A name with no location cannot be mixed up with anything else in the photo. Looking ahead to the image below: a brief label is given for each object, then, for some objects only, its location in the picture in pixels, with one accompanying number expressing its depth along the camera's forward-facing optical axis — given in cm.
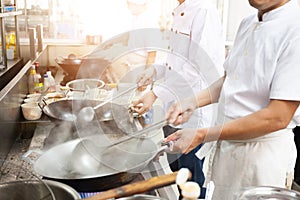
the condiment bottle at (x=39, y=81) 250
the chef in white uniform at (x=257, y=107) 123
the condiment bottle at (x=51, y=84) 251
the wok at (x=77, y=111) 158
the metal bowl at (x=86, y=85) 221
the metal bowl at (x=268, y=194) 100
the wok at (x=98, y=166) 104
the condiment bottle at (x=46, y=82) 256
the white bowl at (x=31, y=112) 198
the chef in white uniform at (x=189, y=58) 169
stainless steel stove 122
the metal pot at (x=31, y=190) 99
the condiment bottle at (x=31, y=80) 250
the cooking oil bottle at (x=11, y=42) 259
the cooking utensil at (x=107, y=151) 123
